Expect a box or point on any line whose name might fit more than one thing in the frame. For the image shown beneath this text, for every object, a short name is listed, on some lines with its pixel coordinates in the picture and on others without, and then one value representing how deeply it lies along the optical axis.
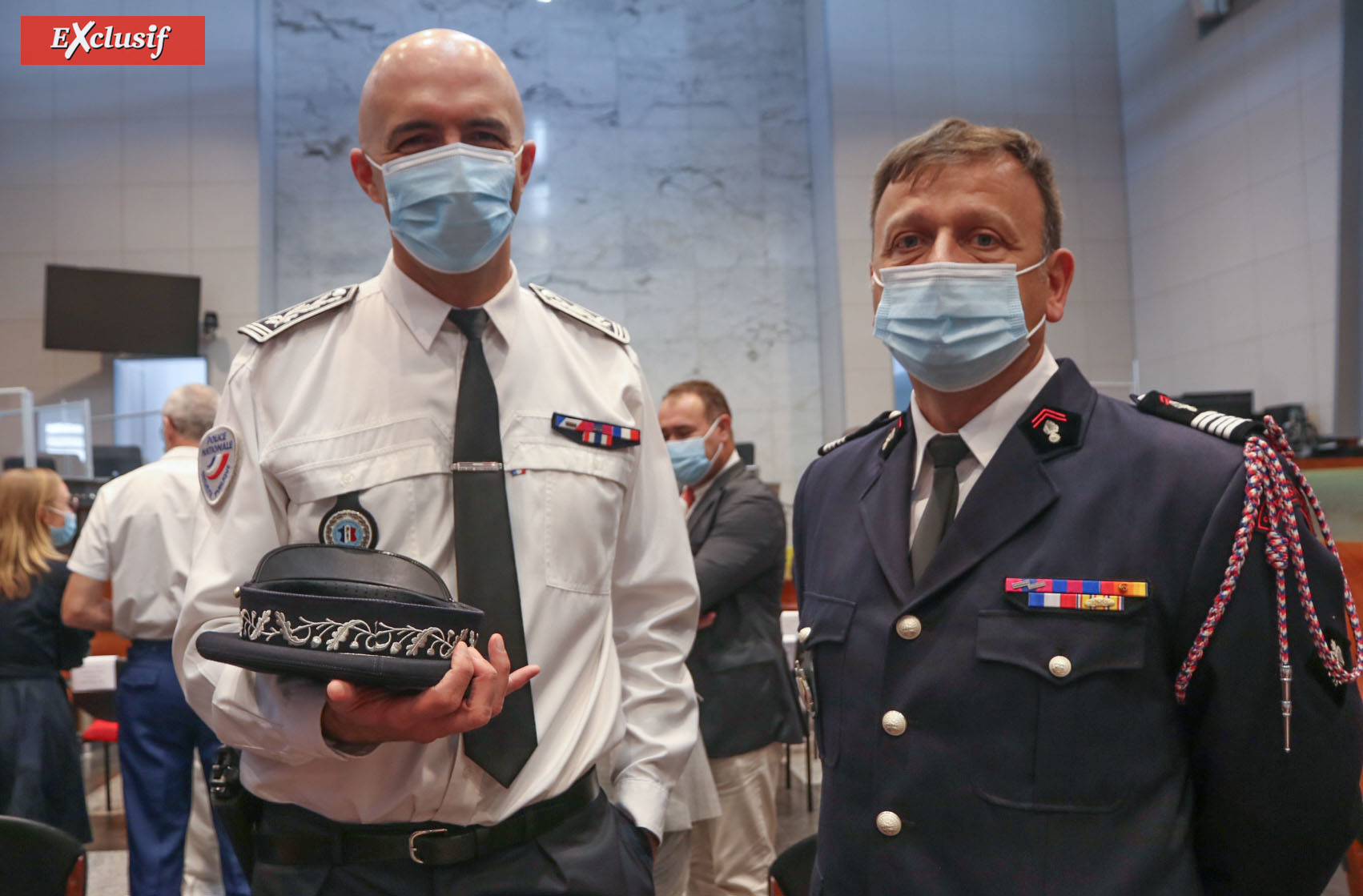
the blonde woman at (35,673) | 3.61
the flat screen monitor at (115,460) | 8.58
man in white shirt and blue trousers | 3.50
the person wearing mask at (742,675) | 3.33
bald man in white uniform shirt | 1.35
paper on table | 4.30
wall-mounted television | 9.34
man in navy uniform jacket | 1.19
